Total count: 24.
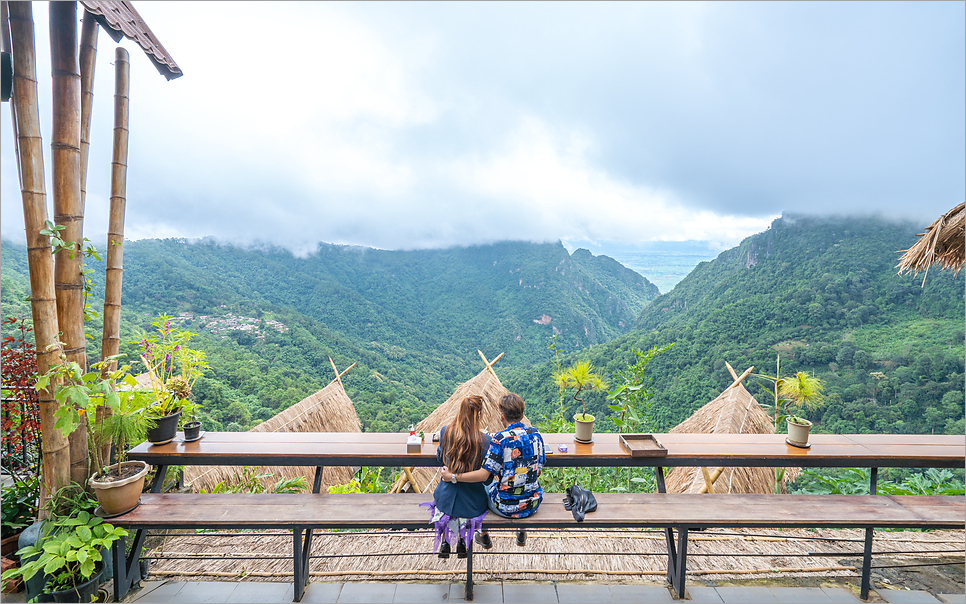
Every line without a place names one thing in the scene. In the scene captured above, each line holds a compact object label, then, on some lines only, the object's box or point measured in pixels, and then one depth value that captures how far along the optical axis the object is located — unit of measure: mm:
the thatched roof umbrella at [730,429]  3309
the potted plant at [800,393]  2545
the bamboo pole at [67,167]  2115
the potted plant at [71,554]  1852
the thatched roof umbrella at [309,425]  3721
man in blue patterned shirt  2043
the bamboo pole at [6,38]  2065
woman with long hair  2045
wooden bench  2029
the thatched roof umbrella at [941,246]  2643
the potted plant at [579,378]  2934
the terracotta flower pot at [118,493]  2002
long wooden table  2307
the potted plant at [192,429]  2488
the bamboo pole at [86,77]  2260
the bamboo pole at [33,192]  1971
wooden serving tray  2316
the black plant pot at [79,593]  1977
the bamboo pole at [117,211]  2428
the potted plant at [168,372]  2473
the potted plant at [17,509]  2262
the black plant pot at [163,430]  2446
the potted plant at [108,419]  1925
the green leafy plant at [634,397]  3254
